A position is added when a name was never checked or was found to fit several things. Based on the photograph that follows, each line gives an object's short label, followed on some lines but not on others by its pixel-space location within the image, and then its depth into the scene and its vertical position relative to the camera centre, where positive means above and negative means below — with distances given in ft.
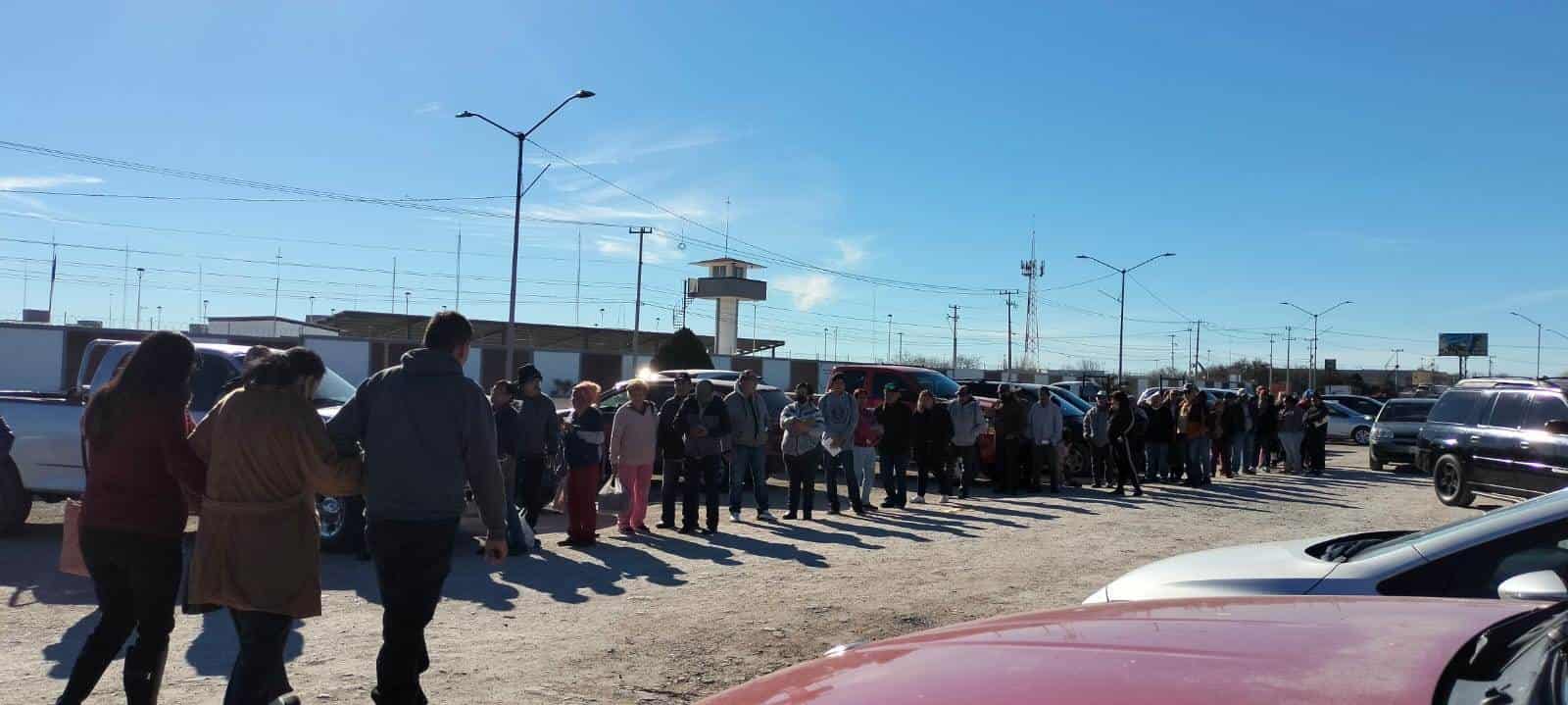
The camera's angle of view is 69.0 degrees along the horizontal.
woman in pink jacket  38.68 -2.69
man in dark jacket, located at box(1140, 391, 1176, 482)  63.82 -2.35
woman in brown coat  14.33 -2.17
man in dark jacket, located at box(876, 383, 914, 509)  49.16 -2.66
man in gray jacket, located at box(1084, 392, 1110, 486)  58.80 -1.97
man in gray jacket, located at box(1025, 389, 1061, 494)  57.11 -2.17
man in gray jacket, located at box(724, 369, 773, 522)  42.32 -2.46
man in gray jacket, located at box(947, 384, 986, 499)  53.01 -1.89
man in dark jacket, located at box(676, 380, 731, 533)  40.04 -2.50
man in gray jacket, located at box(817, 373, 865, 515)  45.60 -1.98
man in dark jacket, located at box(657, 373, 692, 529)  40.93 -2.98
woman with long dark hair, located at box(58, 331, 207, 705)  15.19 -2.26
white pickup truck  35.09 -2.89
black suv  49.29 -1.44
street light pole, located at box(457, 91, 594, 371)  108.27 +6.05
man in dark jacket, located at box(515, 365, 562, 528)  34.83 -2.31
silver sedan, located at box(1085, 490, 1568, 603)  15.72 -2.33
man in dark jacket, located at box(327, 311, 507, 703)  15.28 -1.60
